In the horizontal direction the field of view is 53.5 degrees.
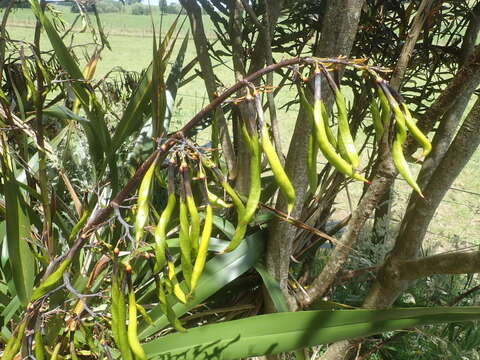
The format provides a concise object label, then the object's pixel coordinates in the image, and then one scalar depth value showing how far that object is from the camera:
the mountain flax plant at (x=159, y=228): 0.31
